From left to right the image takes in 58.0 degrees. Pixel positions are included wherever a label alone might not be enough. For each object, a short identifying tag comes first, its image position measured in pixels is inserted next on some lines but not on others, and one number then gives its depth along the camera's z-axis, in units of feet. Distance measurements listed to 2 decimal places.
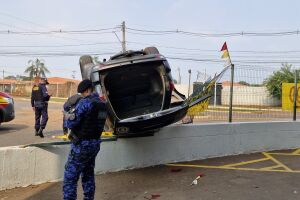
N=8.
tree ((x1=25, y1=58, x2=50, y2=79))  183.45
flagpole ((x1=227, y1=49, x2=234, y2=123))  21.01
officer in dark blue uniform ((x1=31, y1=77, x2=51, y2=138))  23.17
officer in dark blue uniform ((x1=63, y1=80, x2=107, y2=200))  11.02
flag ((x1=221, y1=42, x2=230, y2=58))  25.54
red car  27.30
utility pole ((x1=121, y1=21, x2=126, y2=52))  87.65
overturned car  15.26
